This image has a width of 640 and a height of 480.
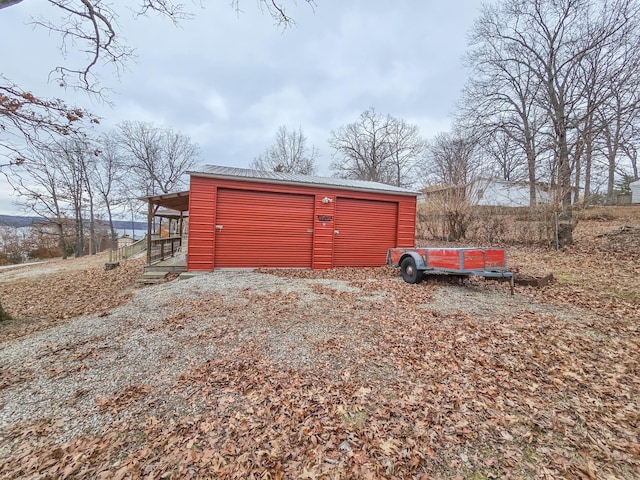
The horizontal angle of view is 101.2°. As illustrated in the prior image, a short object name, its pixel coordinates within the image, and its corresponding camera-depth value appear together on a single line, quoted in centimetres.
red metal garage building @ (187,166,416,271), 755
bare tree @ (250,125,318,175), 2652
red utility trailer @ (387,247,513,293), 527
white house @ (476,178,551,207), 1036
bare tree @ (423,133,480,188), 1272
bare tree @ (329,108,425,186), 2450
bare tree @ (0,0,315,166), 404
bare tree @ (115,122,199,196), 2316
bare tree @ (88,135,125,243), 2245
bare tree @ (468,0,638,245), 962
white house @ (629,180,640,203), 1850
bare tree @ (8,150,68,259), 438
